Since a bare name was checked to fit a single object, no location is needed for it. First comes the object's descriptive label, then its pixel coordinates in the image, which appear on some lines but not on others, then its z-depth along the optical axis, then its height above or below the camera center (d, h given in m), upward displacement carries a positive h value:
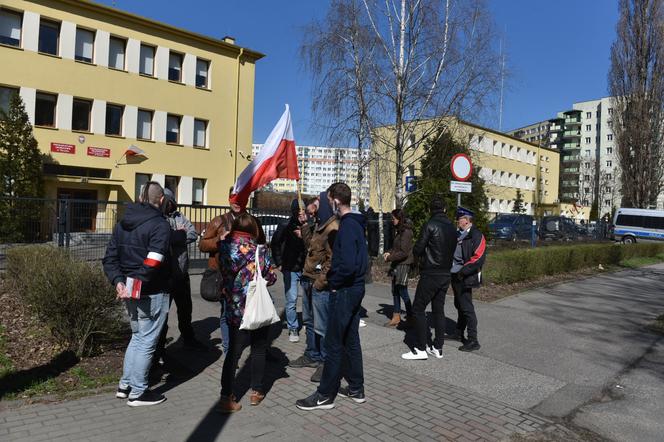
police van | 37.22 +1.00
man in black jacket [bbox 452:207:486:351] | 6.60 -0.50
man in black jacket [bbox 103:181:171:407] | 4.19 -0.48
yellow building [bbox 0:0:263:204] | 24.19 +6.43
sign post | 10.47 +1.32
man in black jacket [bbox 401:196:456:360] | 5.91 -0.43
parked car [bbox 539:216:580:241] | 31.42 +0.42
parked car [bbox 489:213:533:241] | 26.13 +0.31
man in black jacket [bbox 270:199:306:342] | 6.39 -0.37
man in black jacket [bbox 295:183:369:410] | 4.39 -0.68
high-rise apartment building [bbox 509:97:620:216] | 85.06 +17.15
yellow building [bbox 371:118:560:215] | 56.17 +7.25
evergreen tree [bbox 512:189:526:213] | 51.69 +2.80
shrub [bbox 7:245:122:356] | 5.18 -0.91
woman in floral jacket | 4.35 -0.60
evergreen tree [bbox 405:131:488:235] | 15.78 +1.57
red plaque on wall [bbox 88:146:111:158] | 25.80 +3.32
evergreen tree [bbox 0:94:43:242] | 21.83 +2.55
